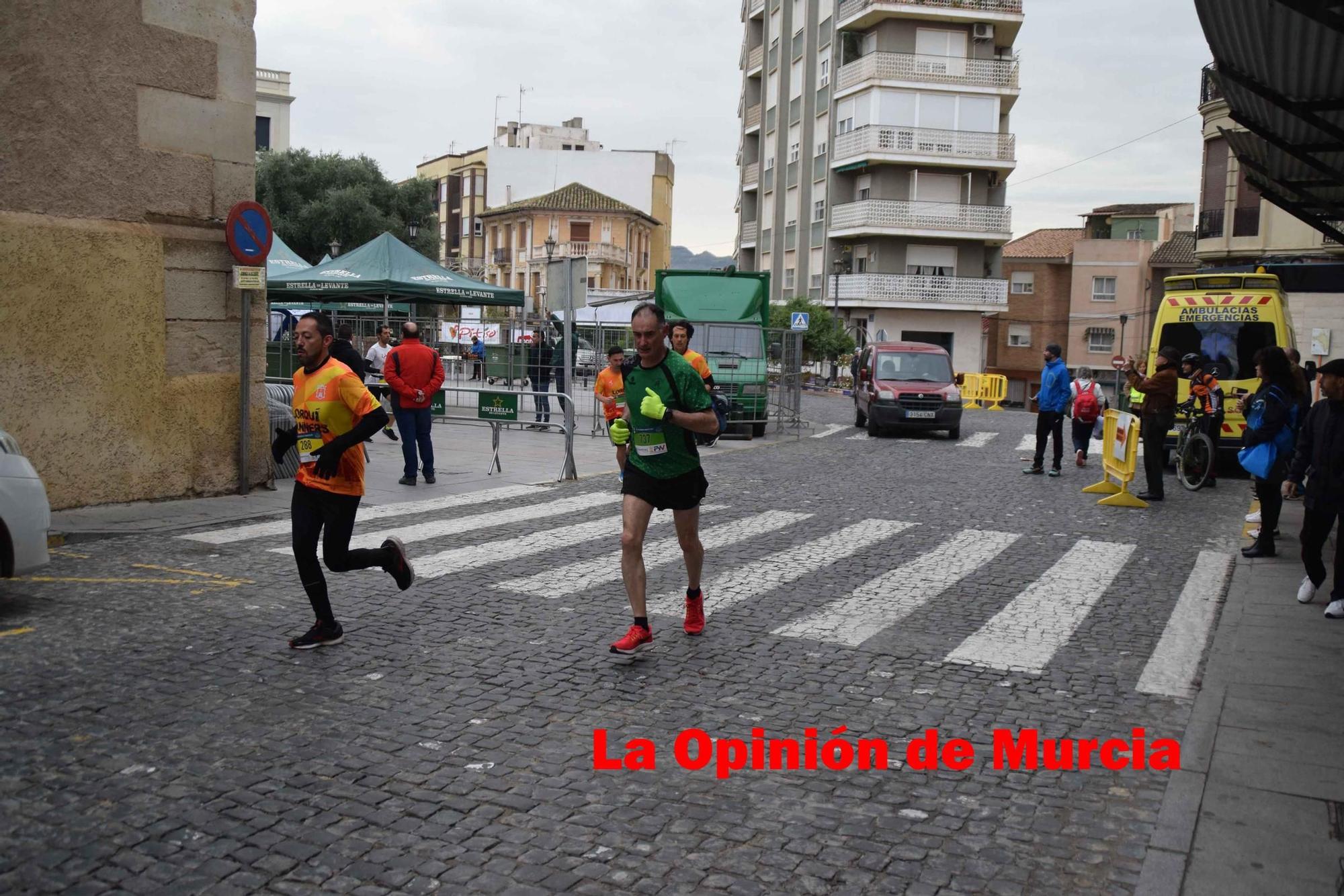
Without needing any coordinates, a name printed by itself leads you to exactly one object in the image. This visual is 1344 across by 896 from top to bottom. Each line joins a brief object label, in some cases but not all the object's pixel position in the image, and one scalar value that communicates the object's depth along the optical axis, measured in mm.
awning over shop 6855
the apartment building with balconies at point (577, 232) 82062
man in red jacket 13312
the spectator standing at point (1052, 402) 16219
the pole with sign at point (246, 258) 11727
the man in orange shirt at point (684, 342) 10914
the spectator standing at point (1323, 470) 7621
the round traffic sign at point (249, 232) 11703
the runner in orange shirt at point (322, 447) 6484
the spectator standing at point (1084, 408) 17250
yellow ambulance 16734
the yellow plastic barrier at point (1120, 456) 13477
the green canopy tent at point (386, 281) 20703
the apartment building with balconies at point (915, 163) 51500
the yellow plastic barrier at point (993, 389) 39594
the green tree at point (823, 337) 48219
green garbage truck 22062
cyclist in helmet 15297
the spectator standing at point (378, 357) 20266
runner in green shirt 6508
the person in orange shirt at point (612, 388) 13086
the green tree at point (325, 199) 53719
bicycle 15062
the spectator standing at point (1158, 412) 13875
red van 22969
